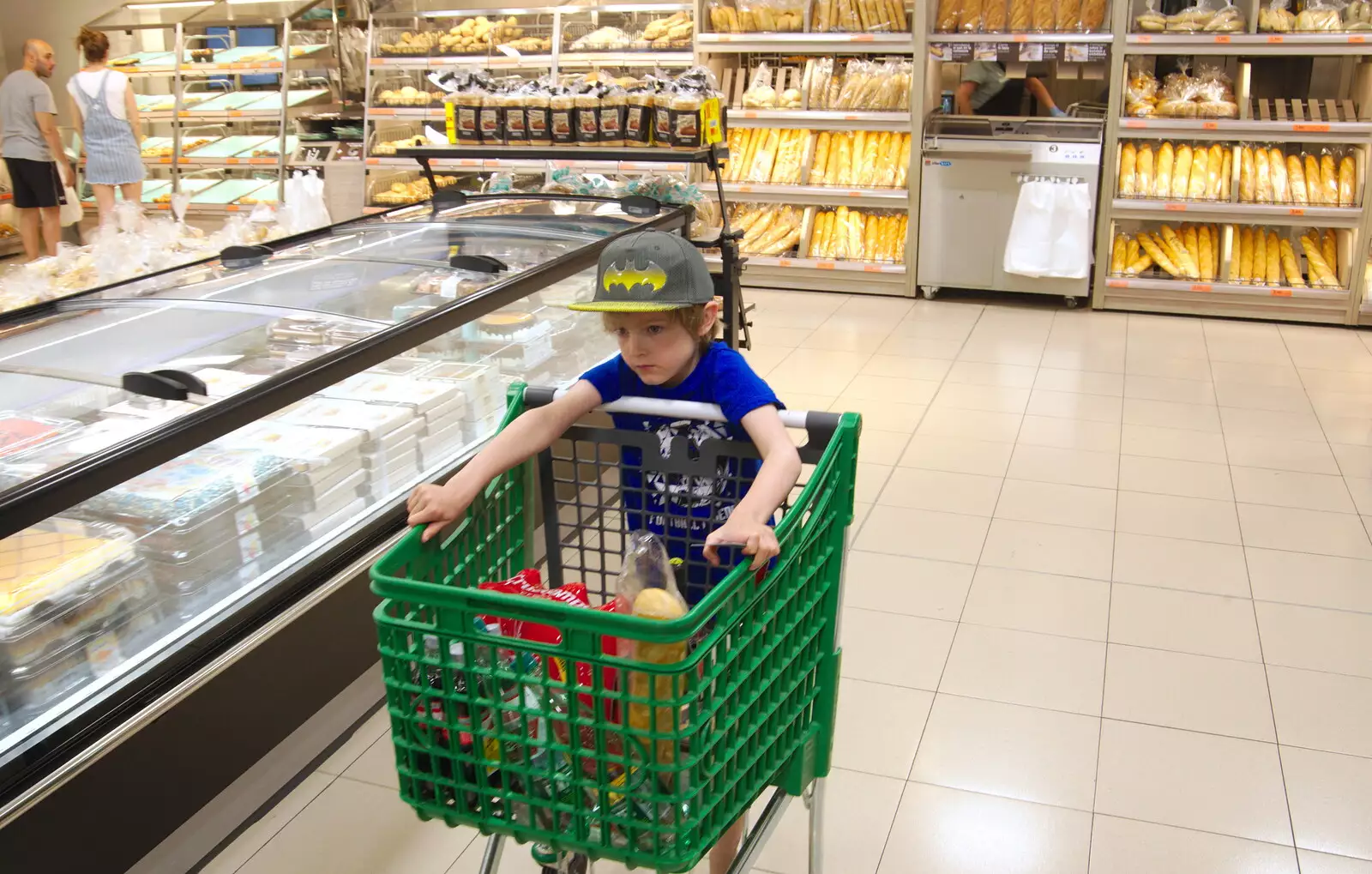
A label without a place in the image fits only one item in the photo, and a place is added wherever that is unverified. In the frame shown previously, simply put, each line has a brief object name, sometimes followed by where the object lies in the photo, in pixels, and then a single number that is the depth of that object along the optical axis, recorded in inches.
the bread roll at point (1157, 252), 252.5
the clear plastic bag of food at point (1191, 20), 239.8
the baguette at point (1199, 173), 247.0
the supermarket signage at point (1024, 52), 248.7
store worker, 272.1
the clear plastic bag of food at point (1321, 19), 234.1
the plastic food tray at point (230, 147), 334.3
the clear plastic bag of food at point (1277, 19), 236.4
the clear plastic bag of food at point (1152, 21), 241.9
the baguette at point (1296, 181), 241.9
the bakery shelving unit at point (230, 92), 328.2
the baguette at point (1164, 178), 249.6
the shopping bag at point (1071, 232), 246.7
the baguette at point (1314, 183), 241.0
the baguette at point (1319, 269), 242.7
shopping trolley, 47.4
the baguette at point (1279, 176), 242.4
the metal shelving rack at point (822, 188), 265.4
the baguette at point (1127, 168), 253.1
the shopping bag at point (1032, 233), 248.1
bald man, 294.5
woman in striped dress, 283.5
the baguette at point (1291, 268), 244.8
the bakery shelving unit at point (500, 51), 283.7
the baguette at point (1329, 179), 240.0
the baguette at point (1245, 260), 248.1
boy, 58.4
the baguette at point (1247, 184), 243.4
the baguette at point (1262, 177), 243.0
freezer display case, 74.3
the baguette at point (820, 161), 278.8
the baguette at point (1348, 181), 238.7
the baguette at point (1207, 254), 251.7
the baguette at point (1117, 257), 258.1
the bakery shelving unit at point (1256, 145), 237.1
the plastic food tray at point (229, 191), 327.6
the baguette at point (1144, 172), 251.3
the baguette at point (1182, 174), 248.5
